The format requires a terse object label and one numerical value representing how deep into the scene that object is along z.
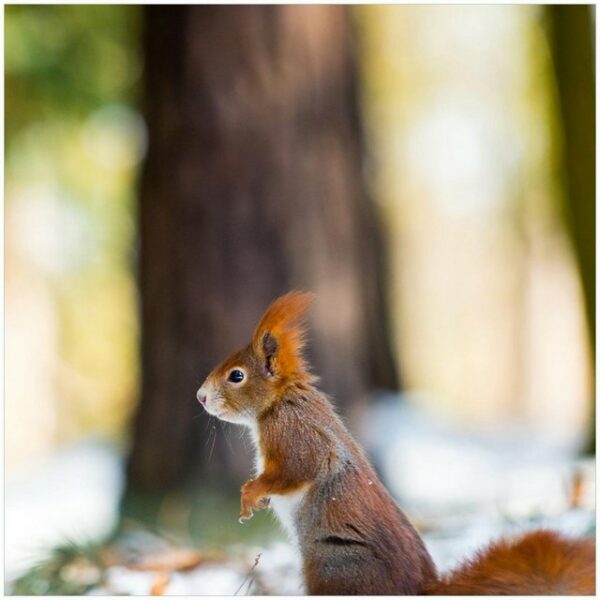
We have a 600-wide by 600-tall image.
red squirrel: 2.35
